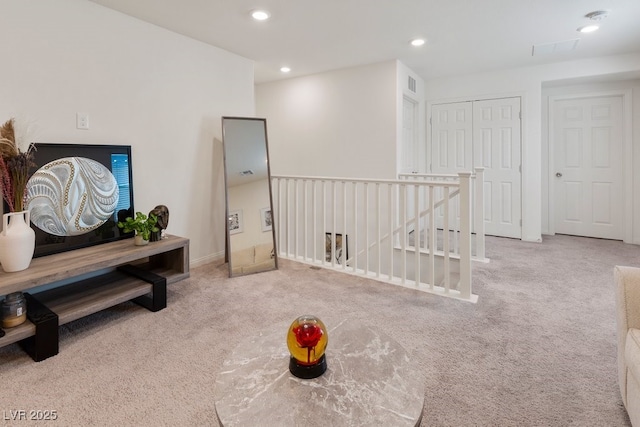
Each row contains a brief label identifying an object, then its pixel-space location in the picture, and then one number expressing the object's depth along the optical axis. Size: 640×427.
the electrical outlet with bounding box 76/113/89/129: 2.57
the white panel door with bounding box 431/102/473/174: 5.12
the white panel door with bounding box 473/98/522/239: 4.80
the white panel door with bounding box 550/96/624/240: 4.56
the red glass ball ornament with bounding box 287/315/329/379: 1.12
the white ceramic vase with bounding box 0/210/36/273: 1.94
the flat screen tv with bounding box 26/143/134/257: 2.28
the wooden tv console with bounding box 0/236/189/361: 1.89
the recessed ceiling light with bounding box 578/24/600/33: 3.22
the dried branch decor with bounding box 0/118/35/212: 2.01
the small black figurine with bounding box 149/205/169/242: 2.66
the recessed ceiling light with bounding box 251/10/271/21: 2.81
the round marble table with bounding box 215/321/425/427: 0.98
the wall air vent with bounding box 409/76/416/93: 4.64
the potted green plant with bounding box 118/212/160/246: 2.54
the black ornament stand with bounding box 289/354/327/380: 1.15
